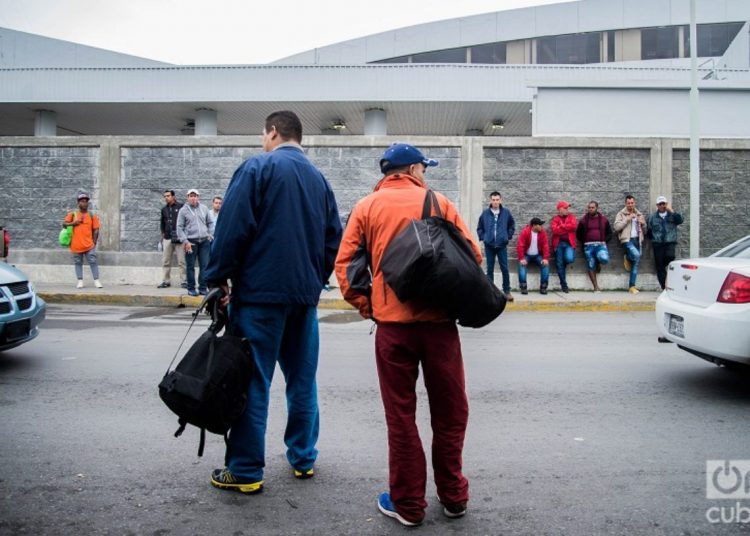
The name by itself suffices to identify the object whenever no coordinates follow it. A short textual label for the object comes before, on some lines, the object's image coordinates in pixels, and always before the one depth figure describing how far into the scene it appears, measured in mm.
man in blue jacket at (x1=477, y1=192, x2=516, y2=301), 12195
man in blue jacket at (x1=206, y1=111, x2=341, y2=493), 3324
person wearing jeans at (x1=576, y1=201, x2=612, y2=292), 12672
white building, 16250
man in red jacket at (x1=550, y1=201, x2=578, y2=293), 12625
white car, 5160
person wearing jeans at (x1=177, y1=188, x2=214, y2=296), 12203
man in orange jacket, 3059
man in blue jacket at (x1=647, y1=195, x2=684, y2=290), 12445
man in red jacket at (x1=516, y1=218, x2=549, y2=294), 12602
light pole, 12398
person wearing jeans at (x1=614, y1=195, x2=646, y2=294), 12656
